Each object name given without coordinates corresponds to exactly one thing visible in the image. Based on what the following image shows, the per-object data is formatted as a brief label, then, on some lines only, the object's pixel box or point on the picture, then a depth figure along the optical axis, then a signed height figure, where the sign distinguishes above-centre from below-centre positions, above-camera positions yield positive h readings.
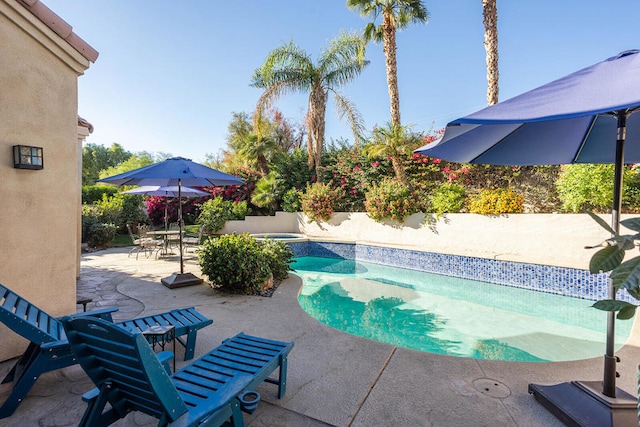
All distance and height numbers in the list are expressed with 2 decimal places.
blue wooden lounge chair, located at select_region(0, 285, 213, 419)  2.31 -1.08
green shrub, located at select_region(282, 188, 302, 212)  15.04 +0.36
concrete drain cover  2.63 -1.55
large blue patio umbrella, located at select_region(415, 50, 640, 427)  1.67 +0.61
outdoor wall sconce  3.11 +0.50
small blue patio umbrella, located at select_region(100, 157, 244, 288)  5.53 +0.59
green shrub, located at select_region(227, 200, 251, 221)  15.36 -0.09
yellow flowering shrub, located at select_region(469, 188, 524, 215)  9.26 +0.24
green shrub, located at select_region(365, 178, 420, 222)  11.23 +0.26
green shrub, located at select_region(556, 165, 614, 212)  7.64 +0.60
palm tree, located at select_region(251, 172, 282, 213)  15.48 +0.82
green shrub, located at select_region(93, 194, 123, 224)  13.08 -0.07
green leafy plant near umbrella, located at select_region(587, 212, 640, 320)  1.47 -0.29
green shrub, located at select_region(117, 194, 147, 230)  14.94 -0.17
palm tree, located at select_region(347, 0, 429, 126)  12.04 +7.44
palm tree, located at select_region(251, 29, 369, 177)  13.95 +5.98
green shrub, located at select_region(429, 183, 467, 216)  10.38 +0.36
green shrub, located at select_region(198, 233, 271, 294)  5.54 -1.03
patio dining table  9.73 -1.00
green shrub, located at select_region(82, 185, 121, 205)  17.30 +0.83
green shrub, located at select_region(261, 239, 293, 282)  6.36 -1.01
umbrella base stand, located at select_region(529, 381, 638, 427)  2.08 -1.39
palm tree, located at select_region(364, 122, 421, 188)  11.38 +2.45
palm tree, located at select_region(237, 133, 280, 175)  16.98 +3.22
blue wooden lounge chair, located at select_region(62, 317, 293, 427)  1.56 -1.07
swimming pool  4.52 -1.94
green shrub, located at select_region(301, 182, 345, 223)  13.48 +0.33
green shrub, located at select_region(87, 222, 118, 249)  11.20 -0.99
